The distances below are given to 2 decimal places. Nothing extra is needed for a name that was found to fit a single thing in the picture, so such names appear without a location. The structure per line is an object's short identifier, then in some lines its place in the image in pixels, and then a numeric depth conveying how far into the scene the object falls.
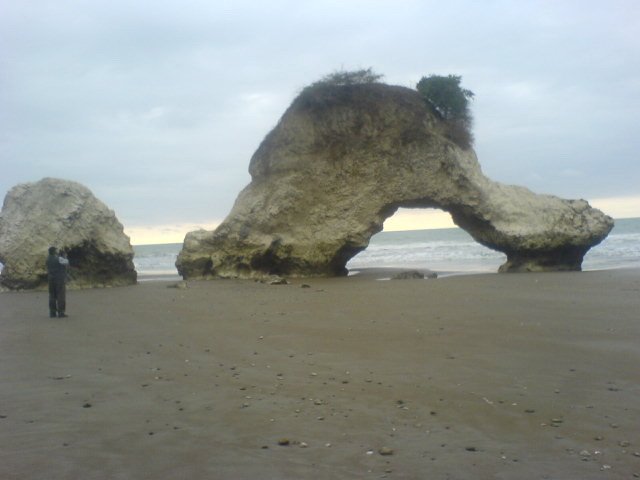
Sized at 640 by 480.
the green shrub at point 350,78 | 21.78
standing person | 11.84
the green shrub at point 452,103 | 21.91
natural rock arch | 20.19
